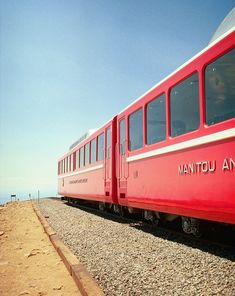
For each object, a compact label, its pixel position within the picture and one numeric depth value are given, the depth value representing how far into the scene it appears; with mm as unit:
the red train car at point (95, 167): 11500
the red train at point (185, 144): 5332
